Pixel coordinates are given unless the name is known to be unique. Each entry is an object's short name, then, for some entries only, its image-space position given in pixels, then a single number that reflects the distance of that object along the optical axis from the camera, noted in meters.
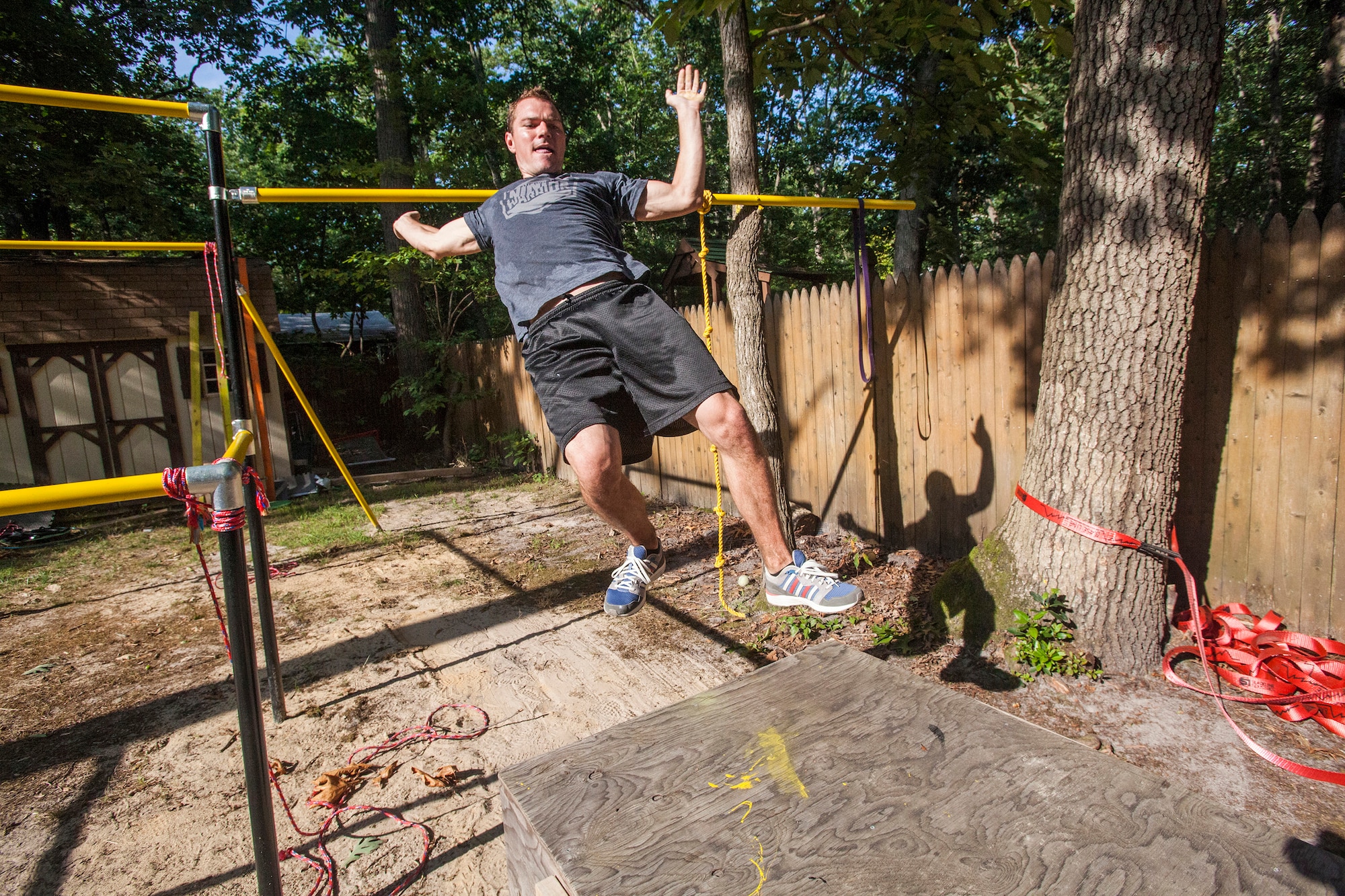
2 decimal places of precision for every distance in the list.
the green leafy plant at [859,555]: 4.17
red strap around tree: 2.50
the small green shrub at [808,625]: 3.39
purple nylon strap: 3.55
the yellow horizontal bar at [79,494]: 1.05
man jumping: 2.28
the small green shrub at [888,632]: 3.25
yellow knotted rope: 2.53
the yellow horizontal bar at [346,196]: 2.53
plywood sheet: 1.30
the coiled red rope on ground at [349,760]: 1.22
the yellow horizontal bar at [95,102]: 1.88
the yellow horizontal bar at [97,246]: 3.52
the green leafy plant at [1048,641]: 2.83
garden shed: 7.90
